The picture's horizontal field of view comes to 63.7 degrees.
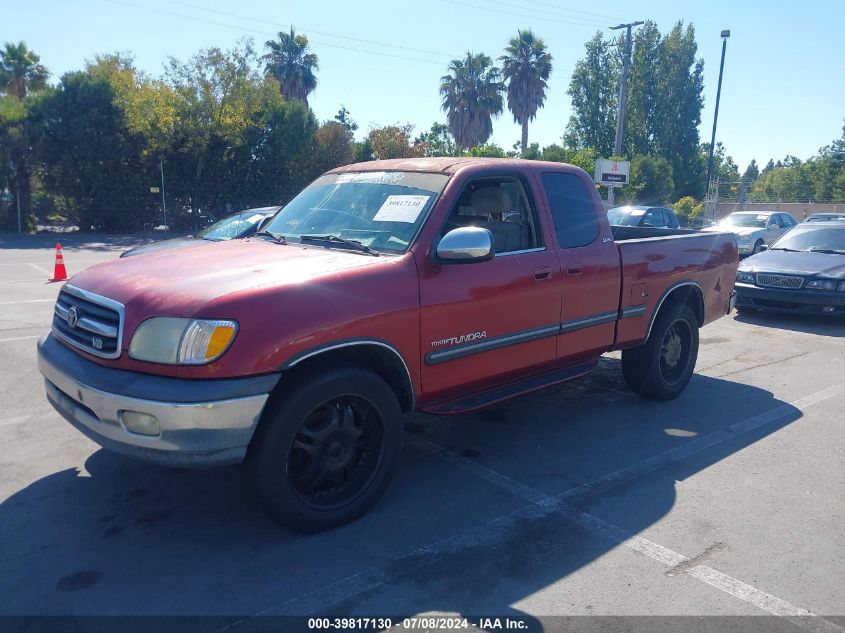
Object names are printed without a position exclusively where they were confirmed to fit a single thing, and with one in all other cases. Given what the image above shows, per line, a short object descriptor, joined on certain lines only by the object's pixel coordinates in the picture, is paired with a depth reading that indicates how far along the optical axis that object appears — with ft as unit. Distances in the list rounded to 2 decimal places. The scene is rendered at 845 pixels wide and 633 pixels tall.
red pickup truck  10.80
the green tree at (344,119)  170.81
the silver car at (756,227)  67.21
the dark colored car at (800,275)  32.76
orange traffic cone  42.98
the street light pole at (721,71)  98.43
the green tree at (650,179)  152.25
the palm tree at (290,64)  140.56
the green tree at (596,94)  191.83
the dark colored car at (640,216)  54.29
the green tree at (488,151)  112.88
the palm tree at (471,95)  156.46
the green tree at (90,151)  87.51
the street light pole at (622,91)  85.14
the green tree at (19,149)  83.97
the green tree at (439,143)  154.70
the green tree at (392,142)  139.33
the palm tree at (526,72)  155.63
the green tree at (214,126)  98.07
